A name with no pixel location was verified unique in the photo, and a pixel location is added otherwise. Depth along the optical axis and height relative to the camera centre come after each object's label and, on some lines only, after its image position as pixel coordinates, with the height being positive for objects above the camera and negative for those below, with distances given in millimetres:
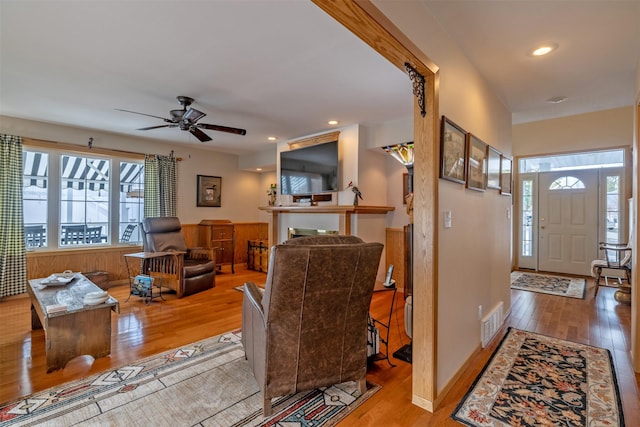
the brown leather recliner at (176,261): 4273 -722
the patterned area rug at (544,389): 1770 -1159
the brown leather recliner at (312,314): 1646 -587
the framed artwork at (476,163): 2352 +420
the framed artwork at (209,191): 6102 +453
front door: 5258 -98
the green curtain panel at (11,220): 4023 -112
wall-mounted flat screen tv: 4625 +706
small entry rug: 4371 -1077
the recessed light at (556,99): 3428 +1319
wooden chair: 3920 -642
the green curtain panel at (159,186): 5332 +480
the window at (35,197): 4328 +212
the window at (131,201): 5211 +201
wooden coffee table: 2240 -873
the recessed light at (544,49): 2291 +1266
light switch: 1990 -29
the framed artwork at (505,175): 3227 +439
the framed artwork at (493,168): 2824 +456
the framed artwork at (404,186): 4717 +434
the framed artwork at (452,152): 1930 +424
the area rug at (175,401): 1741 -1169
